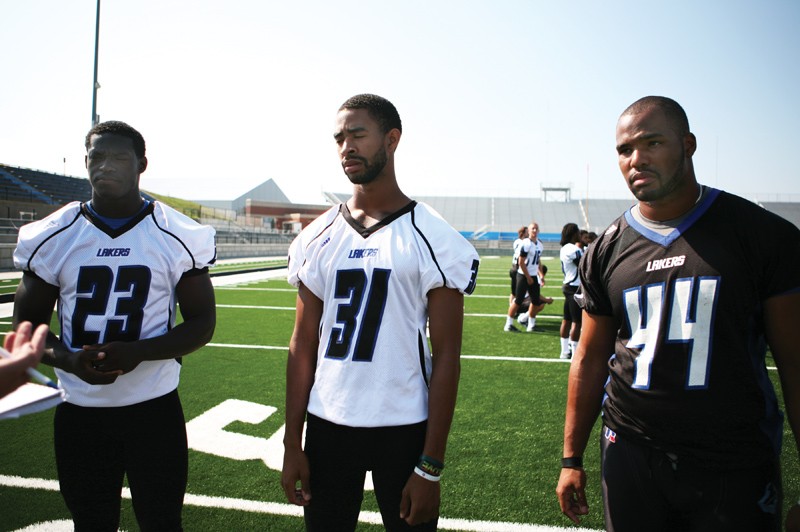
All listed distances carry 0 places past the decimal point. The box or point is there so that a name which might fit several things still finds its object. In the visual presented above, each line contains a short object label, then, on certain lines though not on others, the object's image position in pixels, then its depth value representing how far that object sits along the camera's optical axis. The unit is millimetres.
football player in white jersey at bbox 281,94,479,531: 1801
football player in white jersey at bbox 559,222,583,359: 6879
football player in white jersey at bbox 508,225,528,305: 9211
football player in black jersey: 1625
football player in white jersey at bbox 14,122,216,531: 2014
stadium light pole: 15555
